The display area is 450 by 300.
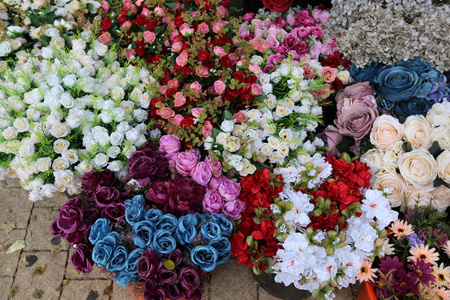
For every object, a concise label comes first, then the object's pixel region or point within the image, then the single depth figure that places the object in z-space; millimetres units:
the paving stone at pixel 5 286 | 2368
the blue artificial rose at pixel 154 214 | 1688
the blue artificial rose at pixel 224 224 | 1628
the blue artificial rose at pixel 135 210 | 1664
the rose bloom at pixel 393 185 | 1809
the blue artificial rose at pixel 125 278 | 1594
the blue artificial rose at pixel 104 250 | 1569
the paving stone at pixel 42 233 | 2578
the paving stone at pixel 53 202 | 2775
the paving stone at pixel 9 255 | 2475
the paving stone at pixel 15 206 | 2707
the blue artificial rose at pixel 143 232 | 1588
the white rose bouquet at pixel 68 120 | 1797
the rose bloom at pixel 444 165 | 1673
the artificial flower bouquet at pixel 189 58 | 1837
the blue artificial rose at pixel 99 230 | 1635
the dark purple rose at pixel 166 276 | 1528
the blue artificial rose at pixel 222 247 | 1617
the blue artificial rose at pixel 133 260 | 1565
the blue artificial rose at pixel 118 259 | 1568
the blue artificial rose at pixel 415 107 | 2008
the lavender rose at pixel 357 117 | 1962
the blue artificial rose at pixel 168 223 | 1649
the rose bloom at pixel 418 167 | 1710
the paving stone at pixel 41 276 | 2367
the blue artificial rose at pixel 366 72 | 2126
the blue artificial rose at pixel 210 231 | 1597
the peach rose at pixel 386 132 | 1830
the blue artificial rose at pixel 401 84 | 1953
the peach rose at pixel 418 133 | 1791
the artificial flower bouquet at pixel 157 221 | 1566
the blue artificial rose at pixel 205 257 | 1563
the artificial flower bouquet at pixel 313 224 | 1527
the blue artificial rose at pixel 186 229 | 1618
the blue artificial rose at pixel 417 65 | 1994
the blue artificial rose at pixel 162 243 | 1572
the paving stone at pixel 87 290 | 2338
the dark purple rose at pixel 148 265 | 1510
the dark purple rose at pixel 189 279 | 1540
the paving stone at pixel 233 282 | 2320
